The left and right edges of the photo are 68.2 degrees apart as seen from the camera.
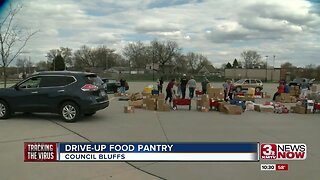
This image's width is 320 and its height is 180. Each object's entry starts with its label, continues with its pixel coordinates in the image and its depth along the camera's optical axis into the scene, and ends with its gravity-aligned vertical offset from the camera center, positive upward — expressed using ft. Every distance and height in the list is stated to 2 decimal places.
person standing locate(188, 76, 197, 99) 53.38 -1.70
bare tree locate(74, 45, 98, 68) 253.05 +22.11
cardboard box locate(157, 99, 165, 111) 36.56 -4.07
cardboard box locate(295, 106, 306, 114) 37.14 -4.83
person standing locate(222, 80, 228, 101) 51.48 -2.30
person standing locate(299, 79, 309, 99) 52.08 -2.65
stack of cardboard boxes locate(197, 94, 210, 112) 36.59 -3.99
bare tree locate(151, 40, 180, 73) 227.88 +25.42
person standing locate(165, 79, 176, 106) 43.15 -1.87
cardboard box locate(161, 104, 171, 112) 36.45 -4.58
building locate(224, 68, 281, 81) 207.90 +5.22
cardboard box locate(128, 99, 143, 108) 39.19 -4.30
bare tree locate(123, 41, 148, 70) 238.94 +23.72
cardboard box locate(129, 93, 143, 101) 43.15 -3.51
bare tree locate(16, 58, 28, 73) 179.63 +9.86
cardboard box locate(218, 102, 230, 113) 35.94 -4.33
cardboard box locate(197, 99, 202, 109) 37.21 -3.95
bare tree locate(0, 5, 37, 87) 34.93 +3.36
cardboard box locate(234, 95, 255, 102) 45.60 -3.70
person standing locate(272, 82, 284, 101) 55.62 -2.57
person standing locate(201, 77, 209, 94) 56.43 -1.55
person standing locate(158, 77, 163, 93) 62.01 -1.57
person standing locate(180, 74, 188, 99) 52.74 -1.25
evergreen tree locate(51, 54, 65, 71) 195.54 +12.28
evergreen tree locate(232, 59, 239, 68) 290.37 +19.63
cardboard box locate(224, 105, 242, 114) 34.24 -4.40
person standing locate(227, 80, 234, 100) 50.87 -2.44
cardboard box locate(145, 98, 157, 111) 37.14 -4.07
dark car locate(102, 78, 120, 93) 73.93 -2.56
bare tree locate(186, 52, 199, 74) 267.63 +20.22
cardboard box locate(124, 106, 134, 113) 34.02 -4.49
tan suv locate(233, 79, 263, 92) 82.03 -1.88
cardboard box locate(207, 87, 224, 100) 45.56 -2.79
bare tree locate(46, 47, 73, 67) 237.24 +24.43
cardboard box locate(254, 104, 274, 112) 37.16 -4.60
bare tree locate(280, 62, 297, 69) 260.85 +15.96
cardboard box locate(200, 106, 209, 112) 36.52 -4.71
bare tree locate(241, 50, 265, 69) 270.30 +23.00
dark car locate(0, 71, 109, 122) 26.79 -2.06
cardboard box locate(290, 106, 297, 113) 38.09 -4.90
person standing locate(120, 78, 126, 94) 64.96 -1.96
